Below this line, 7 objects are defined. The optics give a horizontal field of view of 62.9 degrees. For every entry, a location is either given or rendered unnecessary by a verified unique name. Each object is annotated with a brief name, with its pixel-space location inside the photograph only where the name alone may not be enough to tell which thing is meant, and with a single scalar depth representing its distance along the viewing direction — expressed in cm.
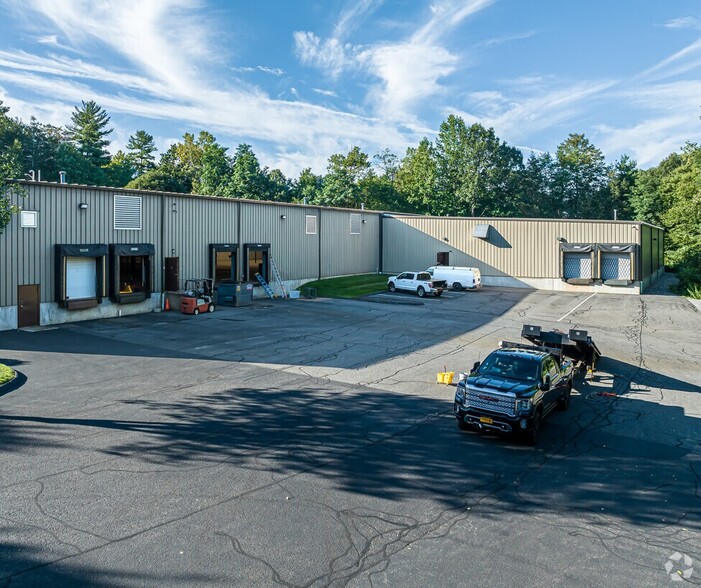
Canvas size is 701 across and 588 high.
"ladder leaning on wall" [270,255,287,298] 4125
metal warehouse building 2753
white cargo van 4541
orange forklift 3153
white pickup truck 4147
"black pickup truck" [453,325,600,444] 1262
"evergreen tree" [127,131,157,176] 10675
